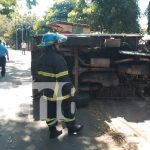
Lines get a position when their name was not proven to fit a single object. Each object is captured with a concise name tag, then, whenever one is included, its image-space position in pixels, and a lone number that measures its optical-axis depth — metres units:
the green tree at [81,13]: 12.76
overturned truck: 4.37
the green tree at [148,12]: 13.13
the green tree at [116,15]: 11.92
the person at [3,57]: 7.30
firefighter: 3.00
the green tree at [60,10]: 24.64
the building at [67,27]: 10.76
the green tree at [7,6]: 13.12
